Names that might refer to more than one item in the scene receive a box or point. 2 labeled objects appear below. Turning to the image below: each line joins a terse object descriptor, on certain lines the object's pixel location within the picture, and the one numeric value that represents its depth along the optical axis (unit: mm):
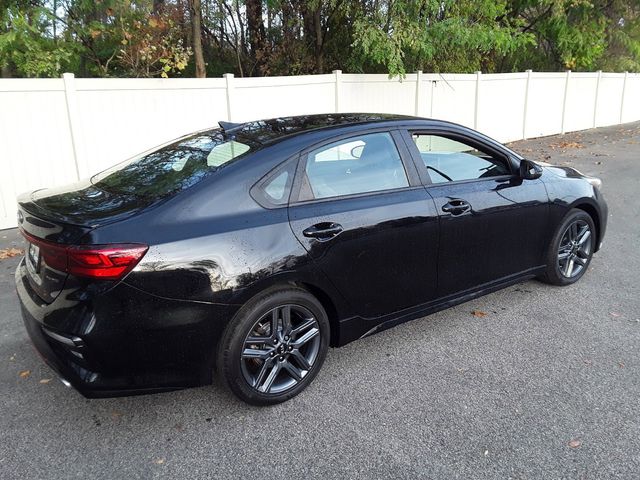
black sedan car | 2674
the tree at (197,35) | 9773
